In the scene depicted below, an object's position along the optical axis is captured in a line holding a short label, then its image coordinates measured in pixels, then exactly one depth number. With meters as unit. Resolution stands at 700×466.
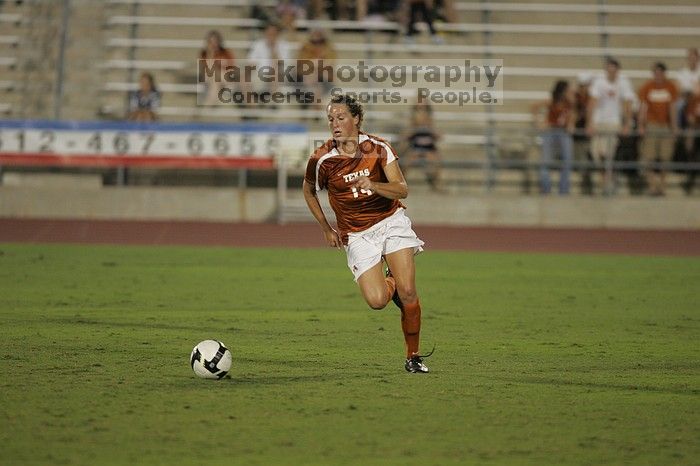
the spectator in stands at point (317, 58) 22.97
